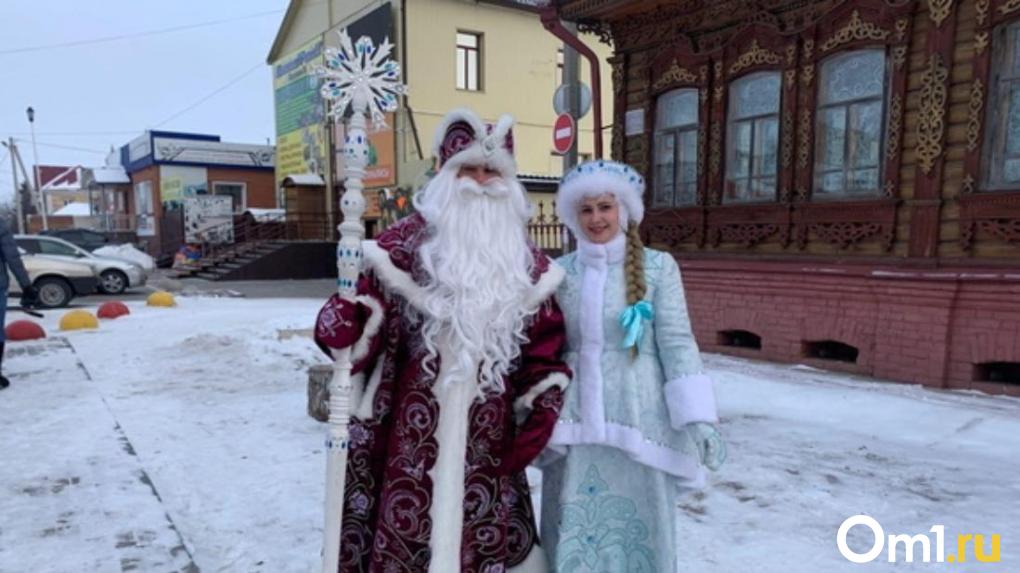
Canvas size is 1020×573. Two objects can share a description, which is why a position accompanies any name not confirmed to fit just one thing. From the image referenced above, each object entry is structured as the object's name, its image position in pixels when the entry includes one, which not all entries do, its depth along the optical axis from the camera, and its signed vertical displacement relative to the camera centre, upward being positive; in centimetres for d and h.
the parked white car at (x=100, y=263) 1351 -97
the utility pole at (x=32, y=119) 3272 +487
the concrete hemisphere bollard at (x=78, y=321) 994 -151
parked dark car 2276 -64
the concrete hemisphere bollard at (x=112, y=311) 1111 -152
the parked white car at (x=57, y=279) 1268 -116
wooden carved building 575 +52
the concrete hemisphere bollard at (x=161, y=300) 1280 -153
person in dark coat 608 -40
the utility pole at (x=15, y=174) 3171 +236
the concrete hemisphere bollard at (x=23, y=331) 896 -150
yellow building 1834 +437
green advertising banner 2220 +360
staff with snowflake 212 +18
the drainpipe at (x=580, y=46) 862 +220
